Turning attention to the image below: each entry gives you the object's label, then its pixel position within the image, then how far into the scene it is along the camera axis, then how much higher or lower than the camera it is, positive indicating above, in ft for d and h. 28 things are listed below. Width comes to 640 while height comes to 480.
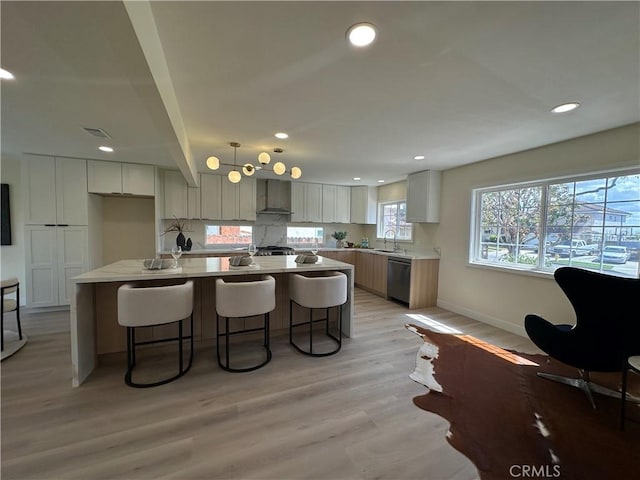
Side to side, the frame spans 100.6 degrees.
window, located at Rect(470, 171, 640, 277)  8.98 +0.41
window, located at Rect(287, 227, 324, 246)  21.33 -0.56
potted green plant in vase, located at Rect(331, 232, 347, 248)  21.75 -0.65
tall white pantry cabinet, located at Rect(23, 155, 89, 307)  12.76 -0.16
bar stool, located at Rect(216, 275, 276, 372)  7.80 -2.19
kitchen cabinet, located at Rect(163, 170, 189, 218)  16.39 +1.90
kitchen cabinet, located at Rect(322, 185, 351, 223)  21.08 +2.03
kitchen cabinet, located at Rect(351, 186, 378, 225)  21.26 +2.04
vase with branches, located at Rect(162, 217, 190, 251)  16.84 -0.24
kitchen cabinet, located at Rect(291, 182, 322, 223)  20.04 +2.02
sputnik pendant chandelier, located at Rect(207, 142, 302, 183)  9.84 +2.35
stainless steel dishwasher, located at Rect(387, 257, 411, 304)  15.07 -2.83
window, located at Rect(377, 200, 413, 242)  18.98 +0.65
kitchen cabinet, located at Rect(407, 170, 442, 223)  15.39 +2.05
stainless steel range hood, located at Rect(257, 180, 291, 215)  19.10 +2.26
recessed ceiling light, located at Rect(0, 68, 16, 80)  5.85 +3.31
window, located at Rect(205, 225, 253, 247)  18.54 -0.62
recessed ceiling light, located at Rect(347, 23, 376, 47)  4.53 +3.46
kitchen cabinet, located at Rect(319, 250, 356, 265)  19.91 -1.97
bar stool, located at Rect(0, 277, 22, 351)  8.93 -2.82
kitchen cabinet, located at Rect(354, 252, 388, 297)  17.15 -2.94
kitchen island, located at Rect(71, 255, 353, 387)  7.25 -2.35
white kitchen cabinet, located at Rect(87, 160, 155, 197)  13.75 +2.44
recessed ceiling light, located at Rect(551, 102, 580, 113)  7.21 +3.53
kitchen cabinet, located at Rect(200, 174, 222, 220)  17.17 +1.94
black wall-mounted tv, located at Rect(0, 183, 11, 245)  13.31 +0.37
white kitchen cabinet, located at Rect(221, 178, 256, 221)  17.81 +1.84
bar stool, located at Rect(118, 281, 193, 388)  6.92 -2.25
